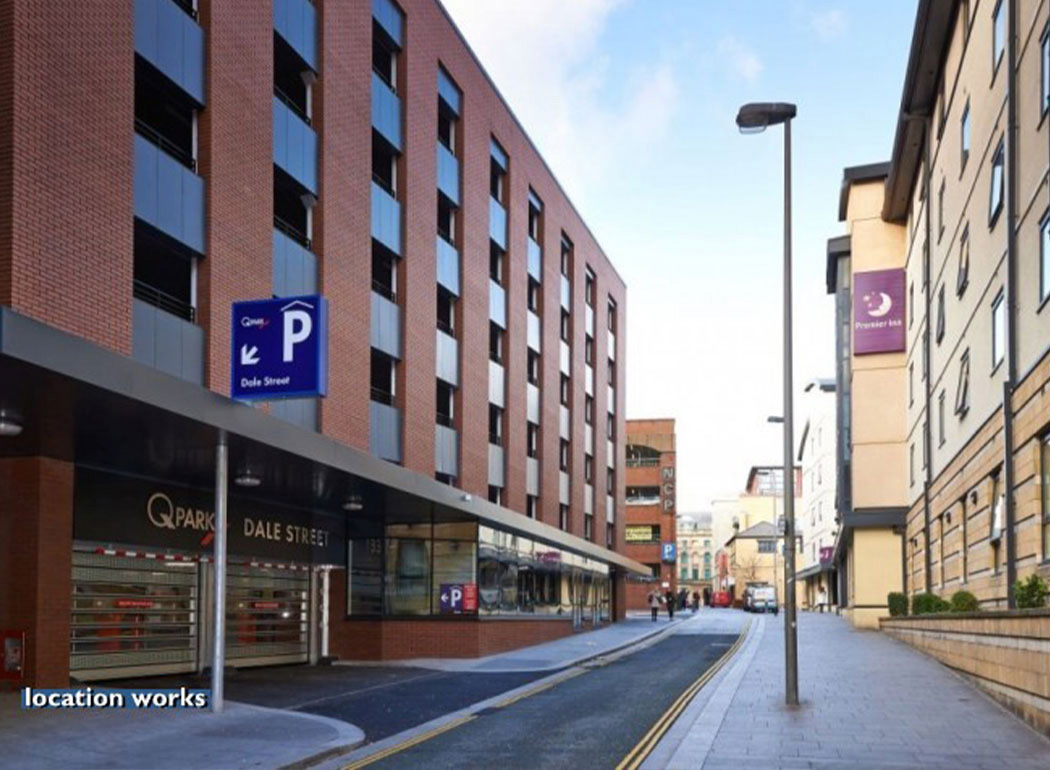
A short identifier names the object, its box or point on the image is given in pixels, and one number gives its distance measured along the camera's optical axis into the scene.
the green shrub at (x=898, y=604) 36.31
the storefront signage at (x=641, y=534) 85.88
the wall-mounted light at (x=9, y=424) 15.05
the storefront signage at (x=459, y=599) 30.23
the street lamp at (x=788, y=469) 17.73
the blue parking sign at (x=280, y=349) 16.03
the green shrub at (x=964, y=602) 22.95
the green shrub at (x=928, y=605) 27.98
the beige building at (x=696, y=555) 192.62
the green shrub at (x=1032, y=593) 16.52
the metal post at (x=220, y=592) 16.72
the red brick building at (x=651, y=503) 85.25
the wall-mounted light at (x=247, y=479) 20.45
